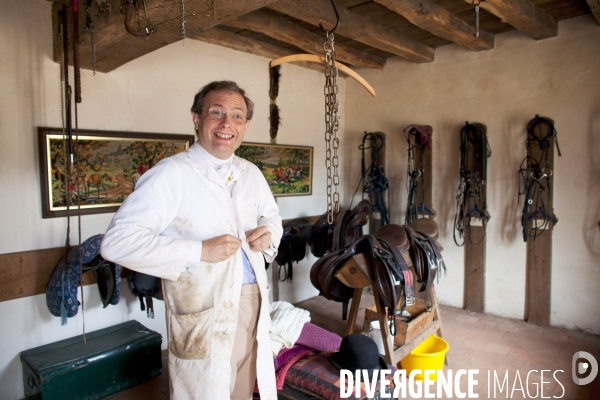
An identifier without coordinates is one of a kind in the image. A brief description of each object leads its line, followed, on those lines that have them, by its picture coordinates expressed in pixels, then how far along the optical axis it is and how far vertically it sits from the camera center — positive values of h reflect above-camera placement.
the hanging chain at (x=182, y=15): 1.80 +0.76
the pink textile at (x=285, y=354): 2.30 -1.04
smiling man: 1.33 -0.24
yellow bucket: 2.62 -1.21
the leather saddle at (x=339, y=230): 3.81 -0.49
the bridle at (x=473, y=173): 3.81 +0.06
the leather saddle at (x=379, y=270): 2.33 -0.55
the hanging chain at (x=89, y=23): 2.18 +0.87
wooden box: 2.60 -1.00
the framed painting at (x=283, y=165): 3.89 +0.16
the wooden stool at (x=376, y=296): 2.40 -0.72
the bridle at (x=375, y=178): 4.38 +0.01
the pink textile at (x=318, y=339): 2.50 -1.02
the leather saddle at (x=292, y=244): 3.68 -0.61
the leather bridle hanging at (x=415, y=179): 4.17 +0.00
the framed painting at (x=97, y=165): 2.53 +0.11
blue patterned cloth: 2.45 -0.64
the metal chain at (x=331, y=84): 1.82 +0.45
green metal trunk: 2.28 -1.12
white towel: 2.37 -0.91
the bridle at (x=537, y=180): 3.51 -0.01
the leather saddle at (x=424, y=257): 2.68 -0.54
